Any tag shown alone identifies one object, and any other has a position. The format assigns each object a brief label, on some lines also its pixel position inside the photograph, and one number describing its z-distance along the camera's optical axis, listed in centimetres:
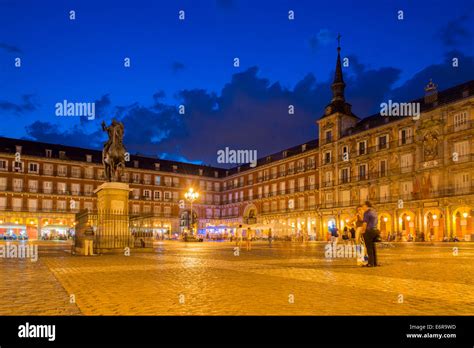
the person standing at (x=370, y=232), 1102
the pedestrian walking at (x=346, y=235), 1568
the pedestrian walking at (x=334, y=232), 1829
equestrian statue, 1855
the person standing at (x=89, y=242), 1675
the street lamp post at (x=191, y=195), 3766
